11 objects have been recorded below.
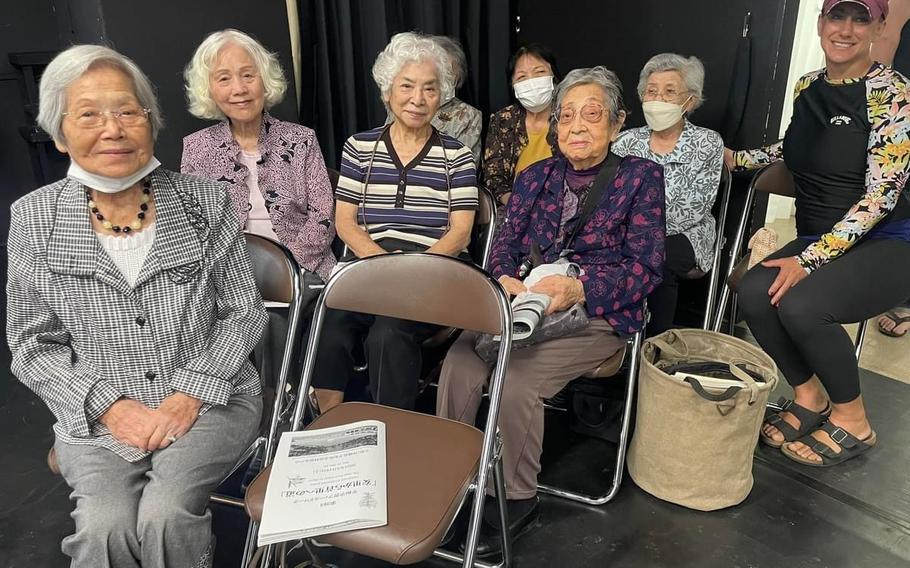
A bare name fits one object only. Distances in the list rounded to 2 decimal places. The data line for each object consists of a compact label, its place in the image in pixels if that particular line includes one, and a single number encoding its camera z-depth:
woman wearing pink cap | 2.22
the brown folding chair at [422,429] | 1.36
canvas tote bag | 2.05
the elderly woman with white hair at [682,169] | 2.75
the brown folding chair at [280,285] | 1.83
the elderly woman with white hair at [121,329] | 1.47
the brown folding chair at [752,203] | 2.72
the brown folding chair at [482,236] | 2.32
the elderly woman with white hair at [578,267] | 1.99
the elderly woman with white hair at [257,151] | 2.31
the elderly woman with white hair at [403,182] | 2.38
